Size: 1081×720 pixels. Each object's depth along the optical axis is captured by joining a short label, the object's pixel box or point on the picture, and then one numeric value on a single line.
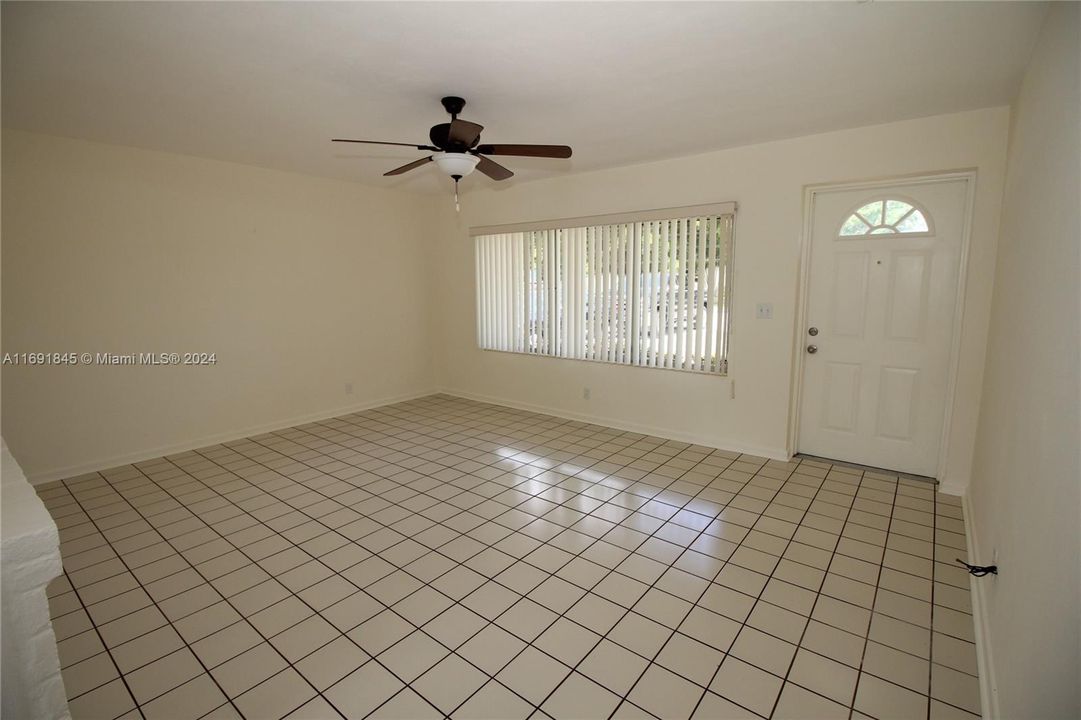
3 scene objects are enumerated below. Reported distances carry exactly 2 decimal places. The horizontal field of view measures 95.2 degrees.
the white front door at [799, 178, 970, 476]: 3.39
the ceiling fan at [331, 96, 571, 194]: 2.61
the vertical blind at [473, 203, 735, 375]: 4.21
